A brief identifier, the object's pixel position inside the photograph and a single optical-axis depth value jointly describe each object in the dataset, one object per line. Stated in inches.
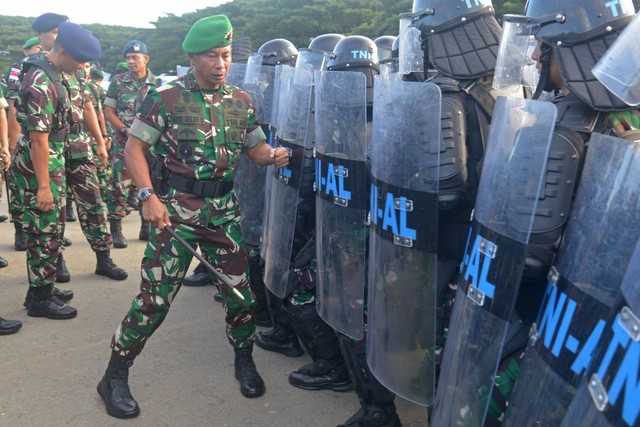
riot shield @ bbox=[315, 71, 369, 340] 97.8
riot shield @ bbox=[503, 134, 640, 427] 48.8
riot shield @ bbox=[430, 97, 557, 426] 59.4
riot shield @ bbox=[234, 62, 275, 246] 154.0
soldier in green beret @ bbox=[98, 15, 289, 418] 110.2
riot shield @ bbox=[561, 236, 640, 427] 38.7
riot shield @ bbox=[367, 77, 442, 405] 77.9
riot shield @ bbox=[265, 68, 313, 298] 120.0
